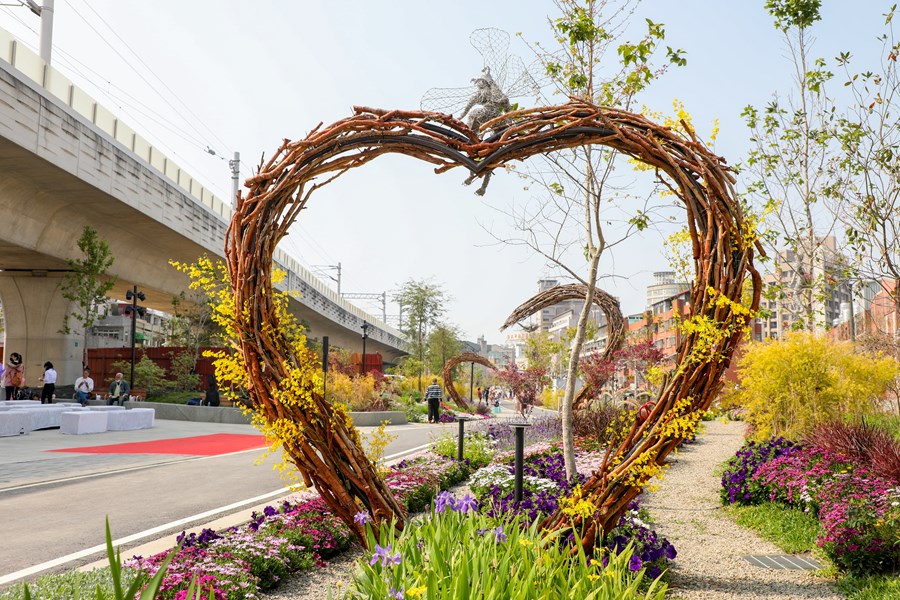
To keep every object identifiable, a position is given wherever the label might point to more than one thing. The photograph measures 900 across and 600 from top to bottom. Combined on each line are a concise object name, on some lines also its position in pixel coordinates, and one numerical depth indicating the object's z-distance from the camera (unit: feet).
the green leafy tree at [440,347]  166.09
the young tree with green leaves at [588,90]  21.45
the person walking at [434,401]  79.82
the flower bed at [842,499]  15.89
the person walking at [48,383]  65.98
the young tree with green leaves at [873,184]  28.14
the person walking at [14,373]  67.78
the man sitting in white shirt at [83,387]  69.97
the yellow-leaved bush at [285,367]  14.32
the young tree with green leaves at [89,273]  73.56
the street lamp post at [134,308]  82.26
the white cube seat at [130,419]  58.08
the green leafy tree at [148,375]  93.71
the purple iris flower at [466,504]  12.69
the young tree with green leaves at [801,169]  39.73
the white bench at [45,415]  53.49
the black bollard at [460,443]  31.29
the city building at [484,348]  565.86
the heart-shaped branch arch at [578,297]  41.22
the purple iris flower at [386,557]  9.66
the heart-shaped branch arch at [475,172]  13.48
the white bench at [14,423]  48.98
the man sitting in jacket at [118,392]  72.38
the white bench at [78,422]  53.72
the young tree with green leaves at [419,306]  156.04
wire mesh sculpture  17.52
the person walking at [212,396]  79.00
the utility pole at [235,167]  126.21
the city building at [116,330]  165.49
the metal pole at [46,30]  65.87
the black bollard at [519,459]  17.16
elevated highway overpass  52.75
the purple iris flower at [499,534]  11.38
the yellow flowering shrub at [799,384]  35.68
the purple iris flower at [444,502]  12.62
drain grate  17.56
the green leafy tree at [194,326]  101.86
